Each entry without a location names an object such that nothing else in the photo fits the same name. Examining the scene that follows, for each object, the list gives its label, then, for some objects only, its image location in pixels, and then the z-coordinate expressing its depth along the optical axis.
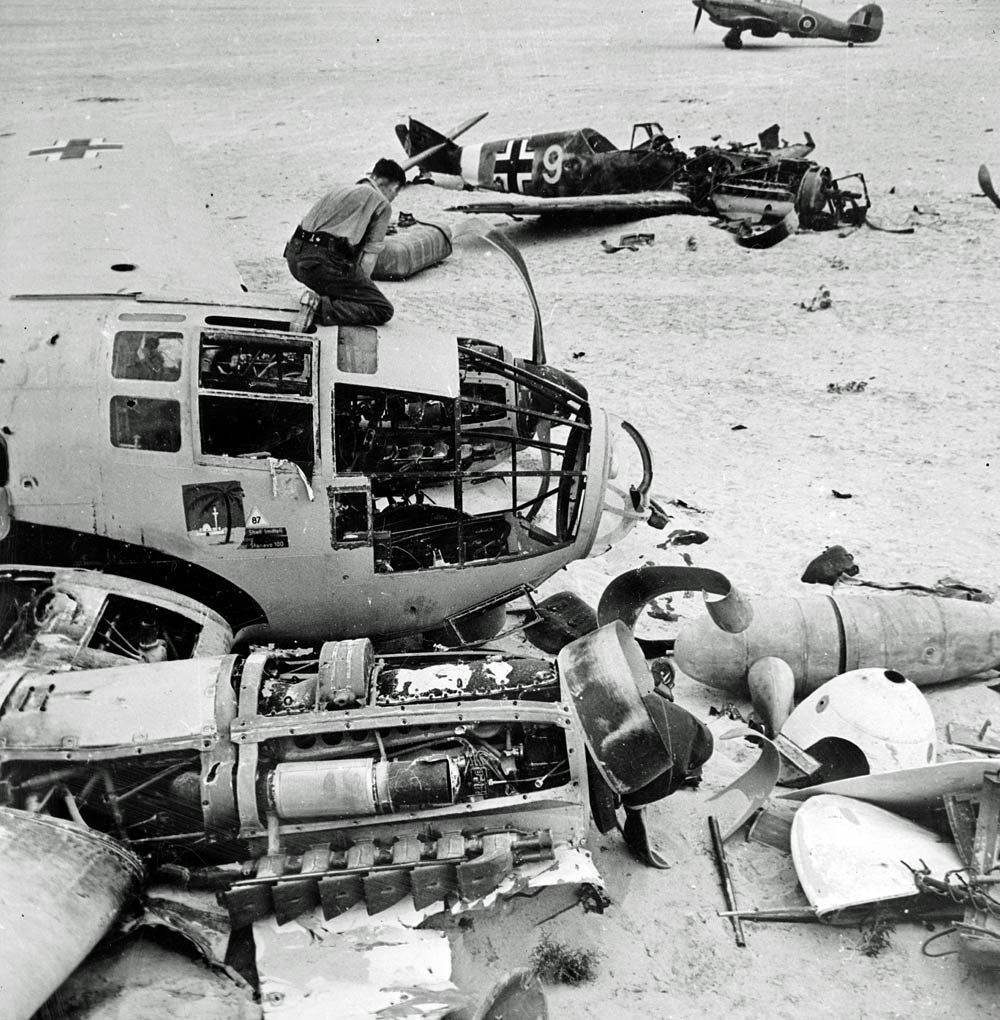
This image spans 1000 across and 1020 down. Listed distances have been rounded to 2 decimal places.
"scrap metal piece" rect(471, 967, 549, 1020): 5.88
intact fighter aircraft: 38.53
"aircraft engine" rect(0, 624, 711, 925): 6.74
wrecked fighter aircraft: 21.34
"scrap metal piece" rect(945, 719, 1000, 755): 8.74
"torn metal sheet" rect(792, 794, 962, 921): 7.11
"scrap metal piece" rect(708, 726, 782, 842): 8.04
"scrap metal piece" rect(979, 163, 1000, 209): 21.69
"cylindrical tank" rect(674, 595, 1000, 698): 9.45
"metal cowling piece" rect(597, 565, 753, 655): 8.25
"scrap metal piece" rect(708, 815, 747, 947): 7.28
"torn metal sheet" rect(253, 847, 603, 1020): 6.16
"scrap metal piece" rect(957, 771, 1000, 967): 6.65
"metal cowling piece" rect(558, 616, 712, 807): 7.18
